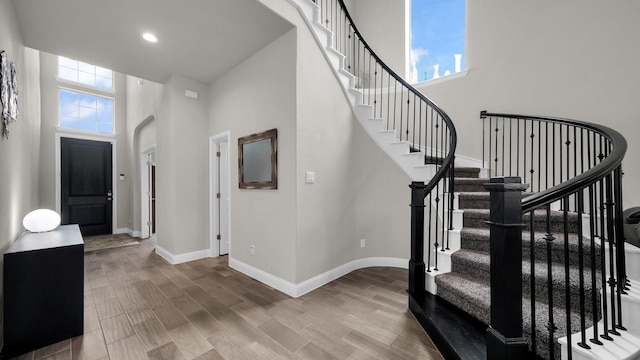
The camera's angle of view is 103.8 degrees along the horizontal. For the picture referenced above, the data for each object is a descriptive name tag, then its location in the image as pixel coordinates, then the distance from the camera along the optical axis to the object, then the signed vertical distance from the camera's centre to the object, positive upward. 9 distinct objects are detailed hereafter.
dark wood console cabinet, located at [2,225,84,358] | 1.80 -0.88
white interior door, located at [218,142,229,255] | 4.25 -0.29
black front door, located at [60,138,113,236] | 5.70 -0.17
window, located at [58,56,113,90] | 5.73 +2.48
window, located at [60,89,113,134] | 5.75 +1.59
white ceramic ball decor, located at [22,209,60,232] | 2.42 -0.42
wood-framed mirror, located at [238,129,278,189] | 3.00 +0.22
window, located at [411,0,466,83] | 4.37 +2.59
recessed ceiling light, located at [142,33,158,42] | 2.88 +1.64
